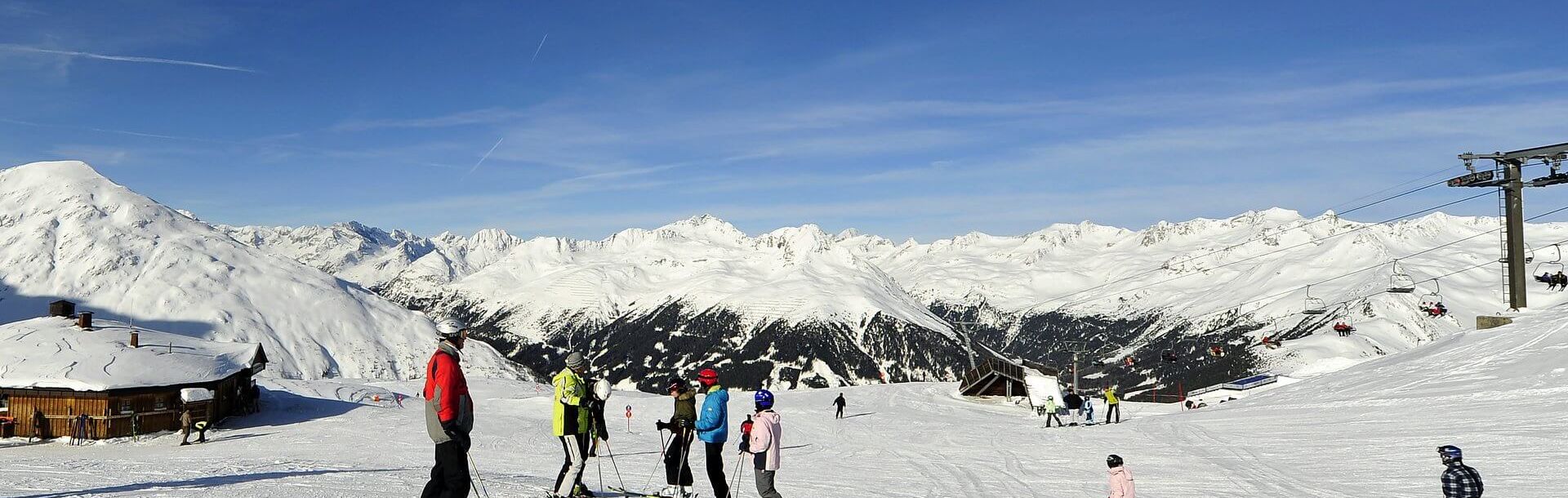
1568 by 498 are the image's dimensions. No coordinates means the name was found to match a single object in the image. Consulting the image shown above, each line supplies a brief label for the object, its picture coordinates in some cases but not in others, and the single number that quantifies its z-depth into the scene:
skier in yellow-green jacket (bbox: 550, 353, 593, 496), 12.63
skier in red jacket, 9.46
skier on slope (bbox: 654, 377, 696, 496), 13.98
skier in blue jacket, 12.95
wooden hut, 35.25
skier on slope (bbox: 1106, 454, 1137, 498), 12.50
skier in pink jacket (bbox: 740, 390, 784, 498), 12.73
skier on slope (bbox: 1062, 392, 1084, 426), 35.56
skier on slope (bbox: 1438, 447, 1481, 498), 12.80
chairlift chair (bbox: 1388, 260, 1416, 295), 52.23
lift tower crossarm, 44.62
